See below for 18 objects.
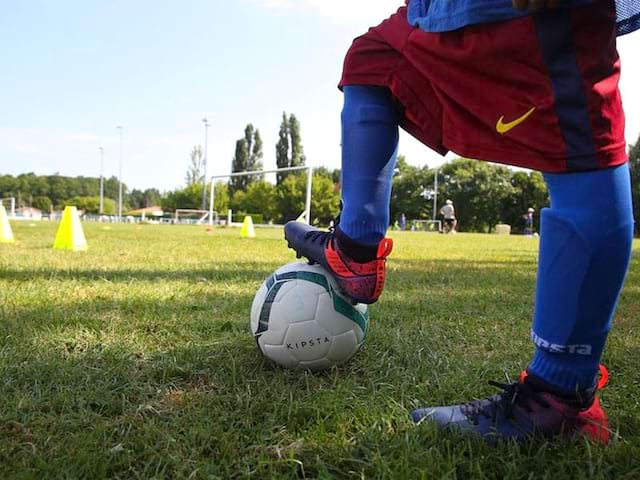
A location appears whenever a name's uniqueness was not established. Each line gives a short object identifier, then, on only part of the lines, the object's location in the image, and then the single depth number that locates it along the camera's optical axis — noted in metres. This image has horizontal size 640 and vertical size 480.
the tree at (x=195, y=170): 68.75
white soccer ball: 1.80
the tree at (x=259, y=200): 53.59
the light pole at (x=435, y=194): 56.06
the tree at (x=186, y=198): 63.62
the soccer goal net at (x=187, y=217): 42.16
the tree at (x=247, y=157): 62.97
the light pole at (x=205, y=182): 51.38
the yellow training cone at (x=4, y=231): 7.62
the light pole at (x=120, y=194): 54.59
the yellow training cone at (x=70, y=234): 6.46
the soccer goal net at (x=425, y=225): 45.53
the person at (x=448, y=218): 27.80
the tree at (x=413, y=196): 59.78
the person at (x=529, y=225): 29.67
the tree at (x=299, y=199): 53.22
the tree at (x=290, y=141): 62.06
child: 1.17
